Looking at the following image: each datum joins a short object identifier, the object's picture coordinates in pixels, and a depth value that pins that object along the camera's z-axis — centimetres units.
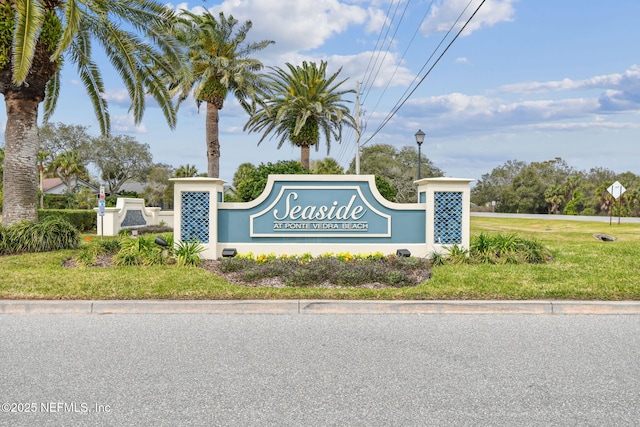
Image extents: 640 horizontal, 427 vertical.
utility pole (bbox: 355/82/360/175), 3546
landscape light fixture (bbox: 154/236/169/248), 1073
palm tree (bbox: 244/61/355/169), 3073
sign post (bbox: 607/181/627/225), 3562
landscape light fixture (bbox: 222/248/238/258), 1126
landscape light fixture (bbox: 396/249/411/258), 1121
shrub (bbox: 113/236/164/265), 1034
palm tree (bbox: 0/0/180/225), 1098
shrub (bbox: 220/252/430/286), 877
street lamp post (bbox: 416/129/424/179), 2456
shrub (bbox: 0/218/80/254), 1153
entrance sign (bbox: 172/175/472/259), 1146
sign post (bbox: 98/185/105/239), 1833
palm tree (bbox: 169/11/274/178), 2495
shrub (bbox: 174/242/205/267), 1040
